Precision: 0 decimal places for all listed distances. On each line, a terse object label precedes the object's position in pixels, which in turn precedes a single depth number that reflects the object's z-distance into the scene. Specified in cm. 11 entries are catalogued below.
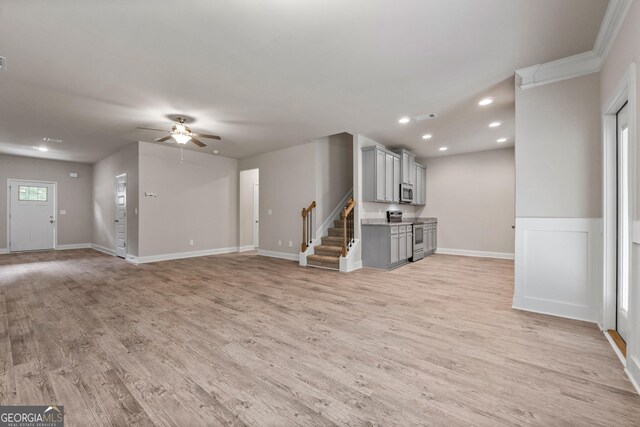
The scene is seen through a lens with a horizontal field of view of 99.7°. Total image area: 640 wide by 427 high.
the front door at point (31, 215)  789
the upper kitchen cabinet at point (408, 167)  686
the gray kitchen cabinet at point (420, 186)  754
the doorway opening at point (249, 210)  844
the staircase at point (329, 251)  564
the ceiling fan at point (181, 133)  454
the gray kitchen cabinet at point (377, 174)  576
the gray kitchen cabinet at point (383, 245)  553
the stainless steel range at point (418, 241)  652
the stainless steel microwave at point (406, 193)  674
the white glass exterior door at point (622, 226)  246
